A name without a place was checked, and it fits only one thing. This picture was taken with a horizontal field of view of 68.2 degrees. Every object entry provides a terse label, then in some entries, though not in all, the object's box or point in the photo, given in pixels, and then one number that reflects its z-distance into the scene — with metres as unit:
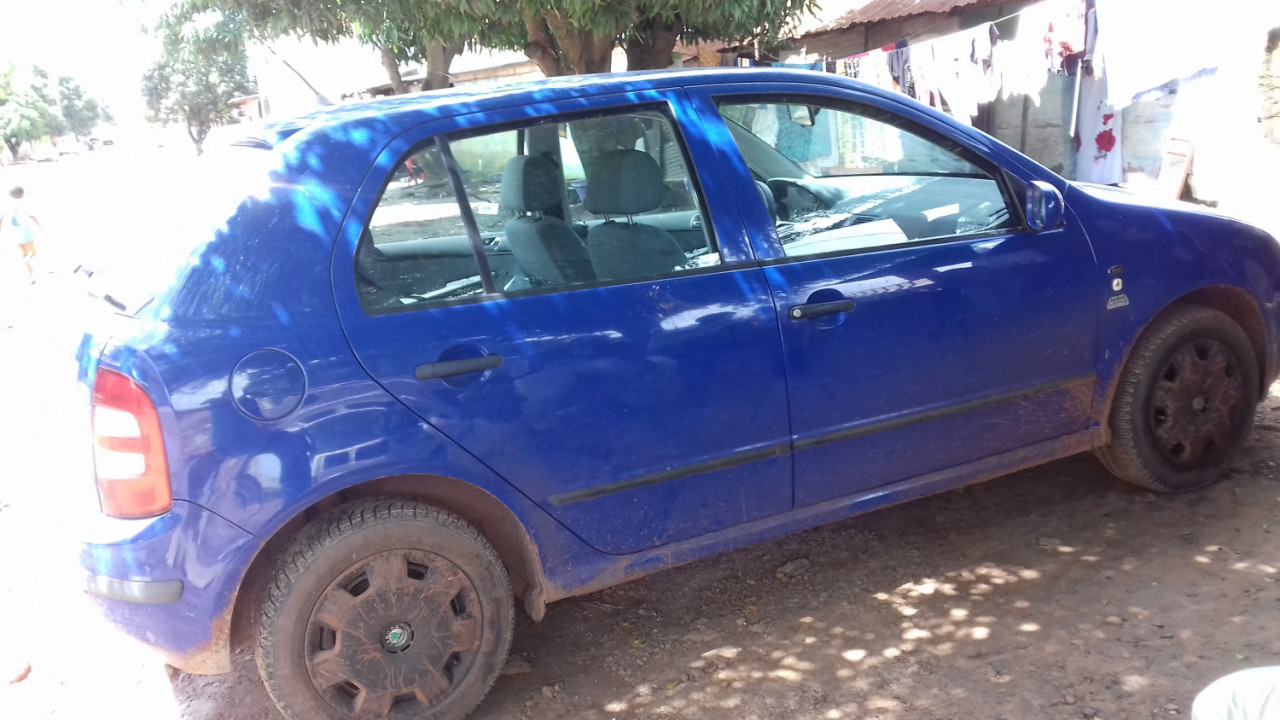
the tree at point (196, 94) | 44.00
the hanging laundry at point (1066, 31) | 7.16
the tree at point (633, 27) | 6.64
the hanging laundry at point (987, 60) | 7.98
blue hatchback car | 2.36
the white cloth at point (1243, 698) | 1.40
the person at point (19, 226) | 11.89
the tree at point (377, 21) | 6.93
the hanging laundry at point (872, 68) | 9.30
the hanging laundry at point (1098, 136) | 8.86
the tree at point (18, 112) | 63.56
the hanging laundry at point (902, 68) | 8.99
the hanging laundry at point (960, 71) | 8.20
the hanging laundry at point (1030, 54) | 7.38
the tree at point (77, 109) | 77.88
